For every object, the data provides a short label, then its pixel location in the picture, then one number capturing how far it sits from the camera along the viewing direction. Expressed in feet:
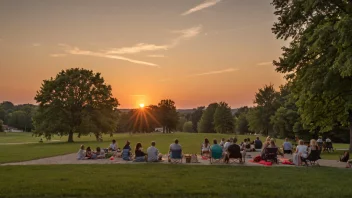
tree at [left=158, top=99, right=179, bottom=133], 349.20
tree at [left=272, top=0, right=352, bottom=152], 60.90
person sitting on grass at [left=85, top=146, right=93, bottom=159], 74.08
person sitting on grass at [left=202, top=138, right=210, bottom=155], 74.90
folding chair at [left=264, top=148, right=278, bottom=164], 63.62
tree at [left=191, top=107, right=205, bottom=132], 549.54
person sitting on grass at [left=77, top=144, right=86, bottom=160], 74.02
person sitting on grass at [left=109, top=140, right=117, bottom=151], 81.66
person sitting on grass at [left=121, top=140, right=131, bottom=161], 70.54
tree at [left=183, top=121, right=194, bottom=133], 563.57
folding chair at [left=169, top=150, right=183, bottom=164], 64.13
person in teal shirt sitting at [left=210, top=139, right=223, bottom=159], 63.77
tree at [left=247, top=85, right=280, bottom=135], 271.90
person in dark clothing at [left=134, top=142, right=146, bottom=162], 66.59
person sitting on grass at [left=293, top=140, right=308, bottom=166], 60.77
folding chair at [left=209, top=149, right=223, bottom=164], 63.98
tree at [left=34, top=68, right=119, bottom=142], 182.39
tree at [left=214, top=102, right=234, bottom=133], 362.53
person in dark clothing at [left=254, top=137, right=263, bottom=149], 98.89
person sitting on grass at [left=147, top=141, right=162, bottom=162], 65.36
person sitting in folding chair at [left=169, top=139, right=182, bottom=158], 64.08
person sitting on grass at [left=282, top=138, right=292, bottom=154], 82.69
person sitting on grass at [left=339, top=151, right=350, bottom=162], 66.11
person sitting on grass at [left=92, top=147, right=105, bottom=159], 75.00
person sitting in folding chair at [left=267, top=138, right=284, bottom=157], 64.55
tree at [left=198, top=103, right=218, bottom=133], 415.42
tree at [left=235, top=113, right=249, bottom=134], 389.60
